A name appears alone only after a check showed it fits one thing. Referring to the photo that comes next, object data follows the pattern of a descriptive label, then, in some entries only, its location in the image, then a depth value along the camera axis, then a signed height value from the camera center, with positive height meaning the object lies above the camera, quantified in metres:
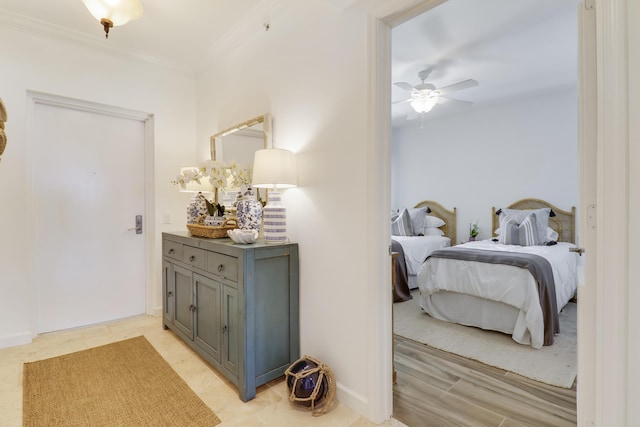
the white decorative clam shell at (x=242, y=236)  2.09 -0.15
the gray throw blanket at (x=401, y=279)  3.89 -0.83
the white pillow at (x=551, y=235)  4.04 -0.33
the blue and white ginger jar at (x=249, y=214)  2.28 -0.01
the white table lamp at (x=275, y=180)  2.07 +0.21
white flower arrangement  2.53 +0.31
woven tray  2.42 -0.12
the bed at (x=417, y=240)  3.97 -0.43
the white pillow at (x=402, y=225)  5.07 -0.23
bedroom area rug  2.25 -1.10
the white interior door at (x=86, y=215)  2.89 -0.02
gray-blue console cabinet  1.90 -0.61
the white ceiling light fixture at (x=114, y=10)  2.01 +1.28
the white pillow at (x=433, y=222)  5.40 -0.19
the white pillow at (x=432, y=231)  5.33 -0.34
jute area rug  1.74 -1.09
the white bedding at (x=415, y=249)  4.27 -0.53
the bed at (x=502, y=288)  2.68 -0.71
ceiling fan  3.44 +1.29
